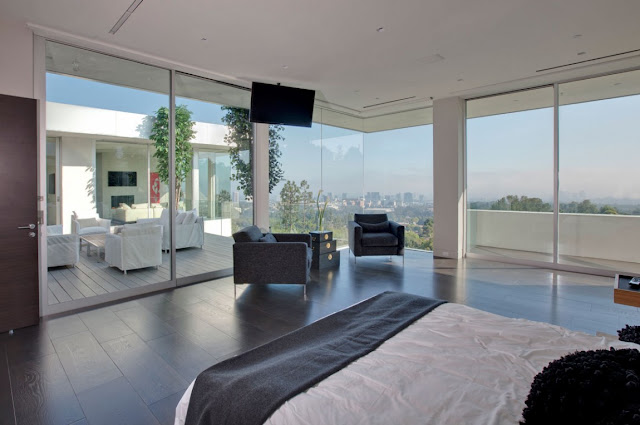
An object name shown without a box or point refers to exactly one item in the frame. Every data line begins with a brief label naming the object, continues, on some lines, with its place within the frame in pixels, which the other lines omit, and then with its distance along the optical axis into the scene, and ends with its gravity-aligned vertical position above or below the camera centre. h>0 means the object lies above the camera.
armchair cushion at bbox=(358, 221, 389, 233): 7.16 -0.38
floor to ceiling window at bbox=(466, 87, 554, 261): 6.29 +0.64
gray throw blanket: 1.31 -0.67
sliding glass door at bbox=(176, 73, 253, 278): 5.31 +0.58
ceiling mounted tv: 5.62 +1.66
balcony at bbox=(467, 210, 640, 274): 5.54 -0.49
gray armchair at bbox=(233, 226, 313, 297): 4.66 -0.71
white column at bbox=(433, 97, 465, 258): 7.08 +0.70
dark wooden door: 3.56 -0.04
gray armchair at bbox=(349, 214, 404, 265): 6.61 -0.61
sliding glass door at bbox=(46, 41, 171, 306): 4.13 +0.38
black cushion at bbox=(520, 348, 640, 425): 0.93 -0.50
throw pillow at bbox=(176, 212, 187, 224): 5.27 -0.13
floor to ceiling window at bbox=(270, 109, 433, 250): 7.23 +0.73
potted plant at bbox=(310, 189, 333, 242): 7.76 -0.07
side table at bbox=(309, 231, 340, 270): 6.24 -0.72
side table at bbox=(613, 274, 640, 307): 2.69 -0.64
